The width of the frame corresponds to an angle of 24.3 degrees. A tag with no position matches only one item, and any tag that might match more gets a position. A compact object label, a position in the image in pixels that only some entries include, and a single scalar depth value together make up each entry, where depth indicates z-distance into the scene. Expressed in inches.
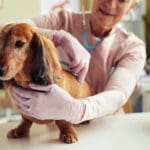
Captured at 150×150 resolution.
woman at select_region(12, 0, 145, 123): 22.0
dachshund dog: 20.1
